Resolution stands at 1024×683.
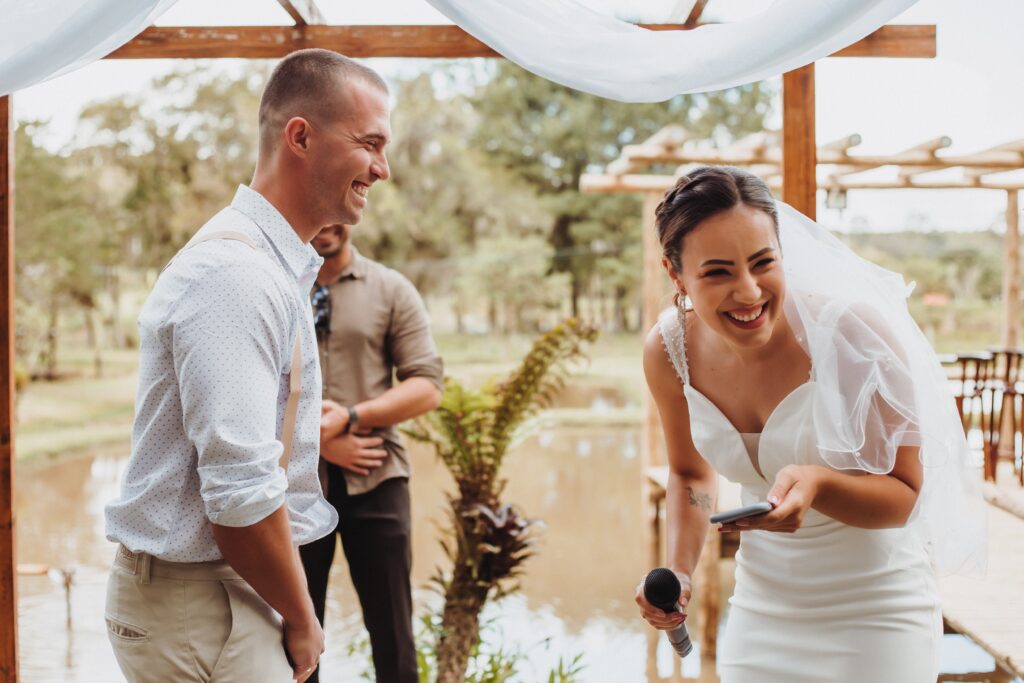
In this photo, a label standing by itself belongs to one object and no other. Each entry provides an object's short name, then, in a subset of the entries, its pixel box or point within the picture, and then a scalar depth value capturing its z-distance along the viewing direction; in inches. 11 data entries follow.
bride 71.2
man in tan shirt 123.5
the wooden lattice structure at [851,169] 244.8
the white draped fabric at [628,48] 81.9
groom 57.8
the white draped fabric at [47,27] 82.1
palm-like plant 164.7
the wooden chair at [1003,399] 227.6
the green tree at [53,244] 537.6
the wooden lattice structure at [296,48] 105.9
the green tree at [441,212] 659.4
